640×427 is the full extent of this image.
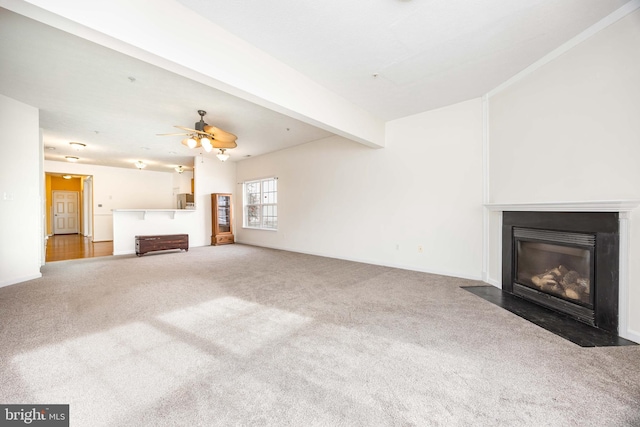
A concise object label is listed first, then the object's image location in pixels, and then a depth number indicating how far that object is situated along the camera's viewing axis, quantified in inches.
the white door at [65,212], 394.9
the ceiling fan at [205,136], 160.1
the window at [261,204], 284.0
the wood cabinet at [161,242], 233.5
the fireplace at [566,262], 87.4
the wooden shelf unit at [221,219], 299.7
